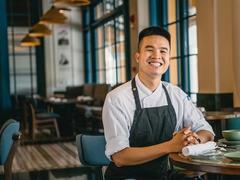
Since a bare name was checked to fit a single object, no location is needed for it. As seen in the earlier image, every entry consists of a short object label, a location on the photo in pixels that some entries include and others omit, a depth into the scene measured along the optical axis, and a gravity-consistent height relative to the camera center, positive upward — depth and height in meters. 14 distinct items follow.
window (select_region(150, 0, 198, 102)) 6.17 +0.50
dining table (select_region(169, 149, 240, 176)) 1.62 -0.35
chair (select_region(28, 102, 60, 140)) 8.53 -0.85
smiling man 1.92 -0.21
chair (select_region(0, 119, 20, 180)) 3.15 -0.48
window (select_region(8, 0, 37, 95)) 11.56 +0.71
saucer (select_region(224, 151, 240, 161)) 1.70 -0.33
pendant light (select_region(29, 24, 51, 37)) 9.37 +1.09
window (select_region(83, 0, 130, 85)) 9.30 +0.89
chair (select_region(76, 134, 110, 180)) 2.31 -0.40
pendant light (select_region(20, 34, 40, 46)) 10.49 +0.96
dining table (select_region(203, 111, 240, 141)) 4.11 -0.44
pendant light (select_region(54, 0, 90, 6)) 6.51 +1.20
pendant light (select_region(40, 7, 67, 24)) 7.97 +1.18
